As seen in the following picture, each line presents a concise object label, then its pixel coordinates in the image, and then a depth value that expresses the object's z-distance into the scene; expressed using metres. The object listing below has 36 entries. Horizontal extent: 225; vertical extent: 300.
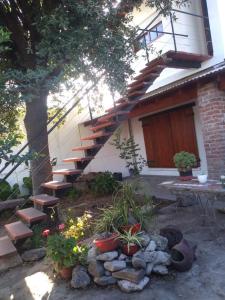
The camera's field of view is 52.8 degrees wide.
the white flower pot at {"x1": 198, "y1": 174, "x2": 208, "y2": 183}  3.50
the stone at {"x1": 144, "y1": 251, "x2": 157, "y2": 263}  2.53
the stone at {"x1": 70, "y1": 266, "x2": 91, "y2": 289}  2.51
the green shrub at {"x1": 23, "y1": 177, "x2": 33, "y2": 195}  7.97
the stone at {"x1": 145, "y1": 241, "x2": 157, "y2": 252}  2.62
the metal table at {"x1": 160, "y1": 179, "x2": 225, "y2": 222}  3.04
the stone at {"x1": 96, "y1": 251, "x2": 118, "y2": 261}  2.60
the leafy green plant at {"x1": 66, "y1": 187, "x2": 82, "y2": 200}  6.03
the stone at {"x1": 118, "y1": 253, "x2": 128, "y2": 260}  2.62
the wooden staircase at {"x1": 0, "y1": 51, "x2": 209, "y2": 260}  3.57
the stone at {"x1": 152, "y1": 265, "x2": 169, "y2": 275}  2.47
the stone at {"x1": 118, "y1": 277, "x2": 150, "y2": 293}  2.33
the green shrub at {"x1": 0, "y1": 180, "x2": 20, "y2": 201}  7.29
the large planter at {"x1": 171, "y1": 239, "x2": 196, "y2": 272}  2.48
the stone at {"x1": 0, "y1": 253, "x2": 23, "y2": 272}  3.29
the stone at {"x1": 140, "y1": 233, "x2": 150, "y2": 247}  2.69
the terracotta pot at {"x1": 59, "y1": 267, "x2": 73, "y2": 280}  2.67
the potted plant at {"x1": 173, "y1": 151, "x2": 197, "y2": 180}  3.90
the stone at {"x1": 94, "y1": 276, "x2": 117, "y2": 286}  2.48
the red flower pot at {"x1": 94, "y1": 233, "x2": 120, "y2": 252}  2.68
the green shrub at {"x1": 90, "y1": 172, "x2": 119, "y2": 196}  5.82
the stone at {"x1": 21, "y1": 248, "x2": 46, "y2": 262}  3.40
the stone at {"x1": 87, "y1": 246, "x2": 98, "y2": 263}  2.66
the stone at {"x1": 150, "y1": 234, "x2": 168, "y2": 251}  2.69
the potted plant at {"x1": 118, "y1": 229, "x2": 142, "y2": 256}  2.65
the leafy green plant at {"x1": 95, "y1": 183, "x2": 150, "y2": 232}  2.97
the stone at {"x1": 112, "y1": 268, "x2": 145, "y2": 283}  2.37
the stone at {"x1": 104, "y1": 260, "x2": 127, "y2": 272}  2.49
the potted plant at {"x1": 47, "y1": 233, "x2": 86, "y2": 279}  2.64
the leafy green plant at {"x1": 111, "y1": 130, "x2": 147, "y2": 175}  5.03
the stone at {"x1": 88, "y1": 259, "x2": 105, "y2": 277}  2.53
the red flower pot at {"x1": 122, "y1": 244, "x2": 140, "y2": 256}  2.64
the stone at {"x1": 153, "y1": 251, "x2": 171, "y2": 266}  2.53
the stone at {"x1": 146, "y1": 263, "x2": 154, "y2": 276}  2.48
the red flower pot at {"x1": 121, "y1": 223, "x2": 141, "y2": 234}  2.86
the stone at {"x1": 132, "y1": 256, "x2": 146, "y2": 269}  2.46
